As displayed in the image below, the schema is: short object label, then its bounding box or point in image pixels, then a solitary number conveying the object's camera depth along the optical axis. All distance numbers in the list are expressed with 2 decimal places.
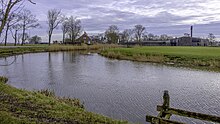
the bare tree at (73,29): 58.87
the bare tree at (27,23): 48.73
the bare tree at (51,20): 53.02
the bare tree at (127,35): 76.68
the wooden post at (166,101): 4.62
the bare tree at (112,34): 65.33
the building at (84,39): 65.42
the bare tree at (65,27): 58.59
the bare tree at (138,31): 79.02
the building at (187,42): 81.32
